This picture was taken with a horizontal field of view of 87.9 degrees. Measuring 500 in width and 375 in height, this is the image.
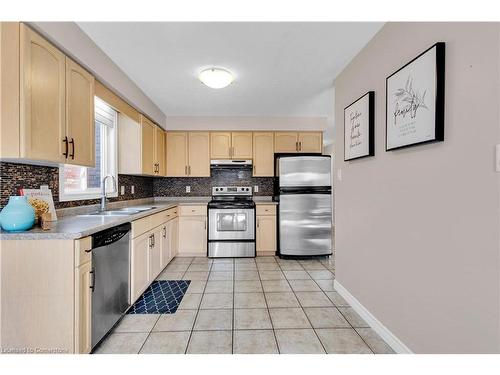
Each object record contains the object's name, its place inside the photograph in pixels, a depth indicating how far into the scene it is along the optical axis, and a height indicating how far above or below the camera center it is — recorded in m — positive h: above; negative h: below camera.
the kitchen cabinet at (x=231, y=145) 4.50 +0.72
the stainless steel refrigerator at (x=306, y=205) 3.98 -0.29
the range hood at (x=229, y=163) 4.47 +0.41
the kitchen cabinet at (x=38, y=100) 1.47 +0.55
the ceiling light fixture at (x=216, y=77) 2.59 +1.11
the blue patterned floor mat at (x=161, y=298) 2.37 -1.13
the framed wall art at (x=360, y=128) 2.09 +0.52
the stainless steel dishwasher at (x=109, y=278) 1.74 -0.69
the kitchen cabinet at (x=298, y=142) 4.52 +0.78
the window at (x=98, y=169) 2.45 +0.18
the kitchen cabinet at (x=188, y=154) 4.50 +0.56
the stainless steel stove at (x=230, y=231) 4.11 -0.71
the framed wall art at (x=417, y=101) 1.36 +0.51
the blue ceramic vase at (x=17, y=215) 1.49 -0.17
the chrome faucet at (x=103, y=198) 2.83 -0.13
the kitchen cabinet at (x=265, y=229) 4.20 -0.69
